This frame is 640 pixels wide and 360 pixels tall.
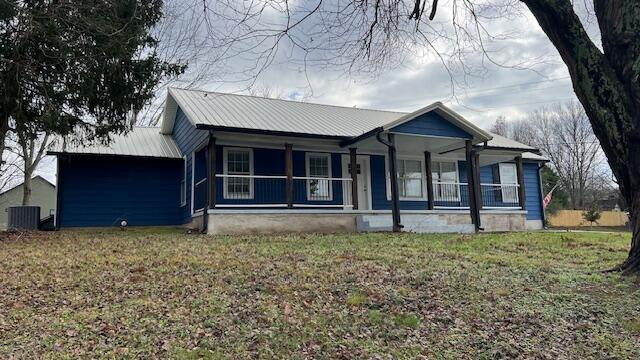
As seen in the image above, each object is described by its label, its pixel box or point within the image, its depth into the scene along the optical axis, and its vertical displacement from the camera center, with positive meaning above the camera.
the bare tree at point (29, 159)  22.42 +3.38
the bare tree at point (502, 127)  50.50 +9.50
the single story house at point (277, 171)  13.04 +1.59
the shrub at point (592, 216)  30.78 -0.38
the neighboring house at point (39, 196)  42.69 +2.98
